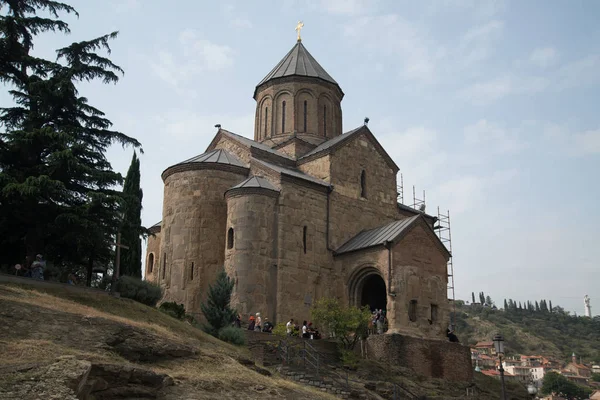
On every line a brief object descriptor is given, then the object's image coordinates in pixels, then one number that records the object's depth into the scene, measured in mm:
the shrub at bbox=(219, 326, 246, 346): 16562
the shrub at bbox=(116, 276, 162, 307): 16109
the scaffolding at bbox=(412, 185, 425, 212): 30662
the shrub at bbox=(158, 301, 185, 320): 17550
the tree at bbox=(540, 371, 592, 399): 69188
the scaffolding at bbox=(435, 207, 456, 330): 30197
